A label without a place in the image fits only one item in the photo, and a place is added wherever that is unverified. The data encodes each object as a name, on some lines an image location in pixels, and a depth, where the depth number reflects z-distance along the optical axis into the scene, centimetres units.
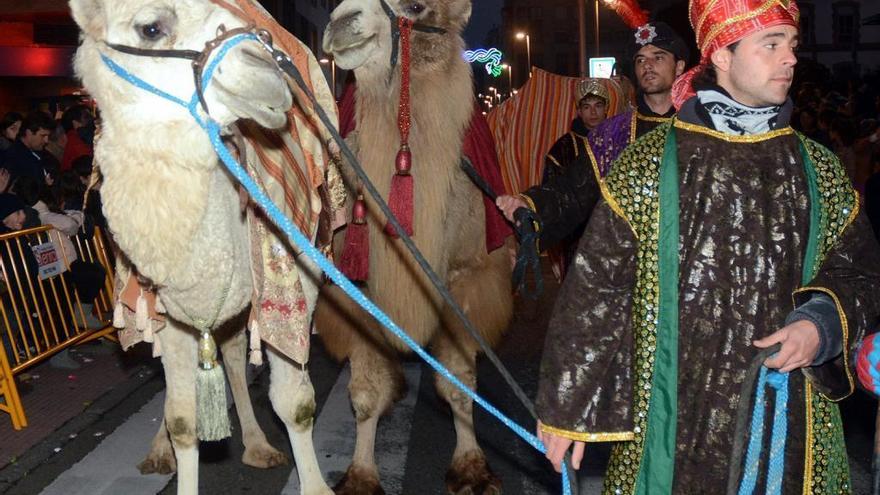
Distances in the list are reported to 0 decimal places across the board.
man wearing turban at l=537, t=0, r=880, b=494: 250
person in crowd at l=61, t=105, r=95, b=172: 1003
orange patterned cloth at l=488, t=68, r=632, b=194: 965
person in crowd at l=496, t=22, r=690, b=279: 365
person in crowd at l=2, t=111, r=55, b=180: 836
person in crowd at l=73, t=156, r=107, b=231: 440
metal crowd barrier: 650
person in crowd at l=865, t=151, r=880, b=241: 743
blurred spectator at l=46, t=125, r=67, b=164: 1051
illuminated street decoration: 3301
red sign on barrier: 686
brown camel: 428
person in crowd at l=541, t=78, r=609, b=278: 649
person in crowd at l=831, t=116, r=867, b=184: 960
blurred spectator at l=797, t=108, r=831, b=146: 1002
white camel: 299
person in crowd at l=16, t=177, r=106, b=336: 719
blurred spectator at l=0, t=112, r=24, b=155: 1026
